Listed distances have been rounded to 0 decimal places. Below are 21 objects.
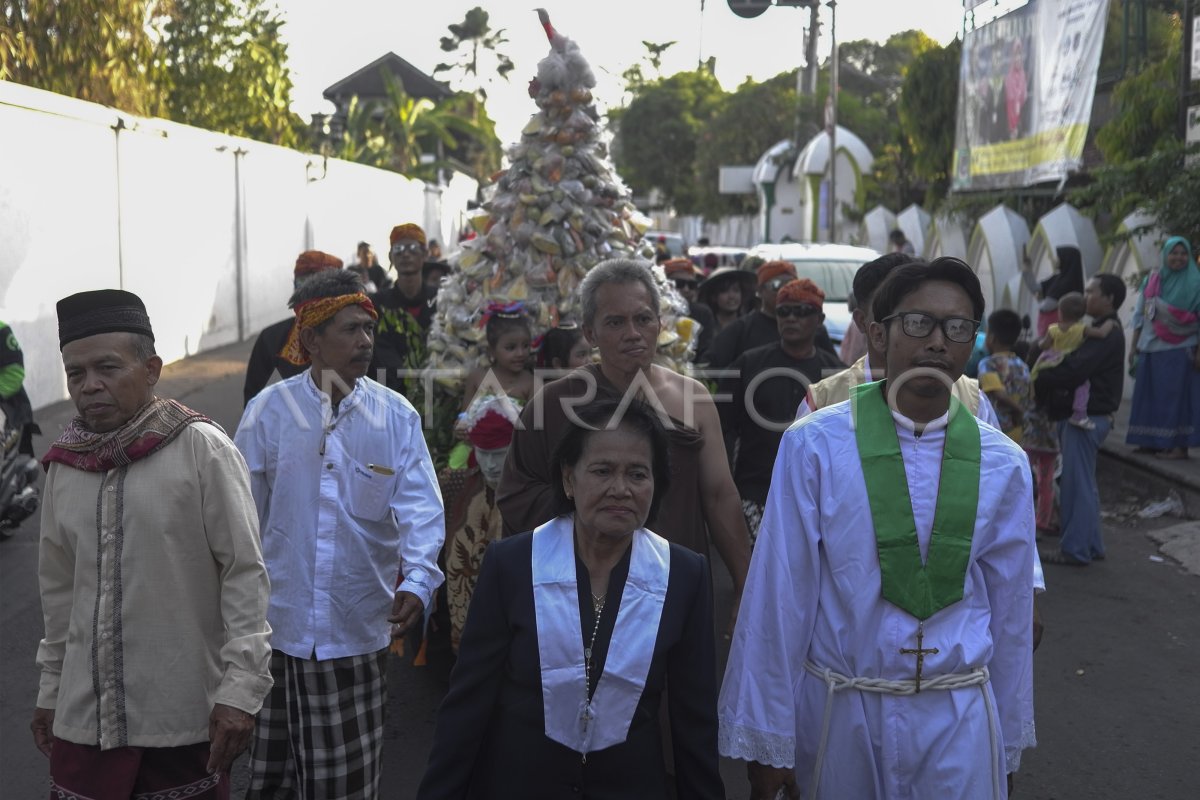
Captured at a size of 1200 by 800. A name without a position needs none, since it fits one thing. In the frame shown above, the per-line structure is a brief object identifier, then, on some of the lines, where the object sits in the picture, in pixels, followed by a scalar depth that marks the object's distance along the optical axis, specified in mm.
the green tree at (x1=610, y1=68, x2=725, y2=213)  58250
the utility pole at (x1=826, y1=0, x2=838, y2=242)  26859
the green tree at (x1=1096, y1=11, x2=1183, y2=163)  14633
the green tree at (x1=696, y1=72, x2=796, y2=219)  46531
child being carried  8391
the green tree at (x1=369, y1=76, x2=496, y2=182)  38125
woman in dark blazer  2756
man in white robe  2848
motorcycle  8258
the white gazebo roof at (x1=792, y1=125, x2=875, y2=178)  36000
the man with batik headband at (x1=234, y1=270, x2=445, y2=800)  3824
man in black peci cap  3051
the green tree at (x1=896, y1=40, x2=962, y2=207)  25111
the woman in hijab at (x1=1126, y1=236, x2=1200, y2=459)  11102
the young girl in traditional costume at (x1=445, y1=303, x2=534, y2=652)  5465
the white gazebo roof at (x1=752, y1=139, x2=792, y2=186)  42250
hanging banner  16500
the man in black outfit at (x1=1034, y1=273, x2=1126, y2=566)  8328
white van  14516
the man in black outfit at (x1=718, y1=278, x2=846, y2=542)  6414
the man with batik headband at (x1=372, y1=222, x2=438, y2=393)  6684
